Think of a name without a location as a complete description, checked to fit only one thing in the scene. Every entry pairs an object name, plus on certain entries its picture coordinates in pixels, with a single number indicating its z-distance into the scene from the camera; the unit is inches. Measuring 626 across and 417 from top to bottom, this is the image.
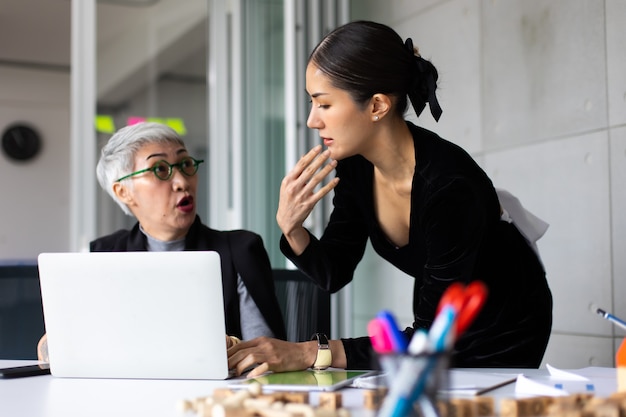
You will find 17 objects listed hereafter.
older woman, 97.3
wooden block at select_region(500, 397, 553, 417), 41.2
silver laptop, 59.4
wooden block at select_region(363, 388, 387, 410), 35.9
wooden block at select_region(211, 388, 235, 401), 47.5
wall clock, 222.4
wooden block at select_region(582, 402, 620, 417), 40.4
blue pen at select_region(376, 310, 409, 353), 34.1
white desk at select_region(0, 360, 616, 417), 49.0
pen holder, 32.2
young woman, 72.6
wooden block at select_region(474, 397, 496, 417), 42.5
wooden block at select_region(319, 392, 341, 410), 44.6
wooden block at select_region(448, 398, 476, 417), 40.3
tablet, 53.0
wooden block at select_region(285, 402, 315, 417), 39.4
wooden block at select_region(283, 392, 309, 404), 45.0
